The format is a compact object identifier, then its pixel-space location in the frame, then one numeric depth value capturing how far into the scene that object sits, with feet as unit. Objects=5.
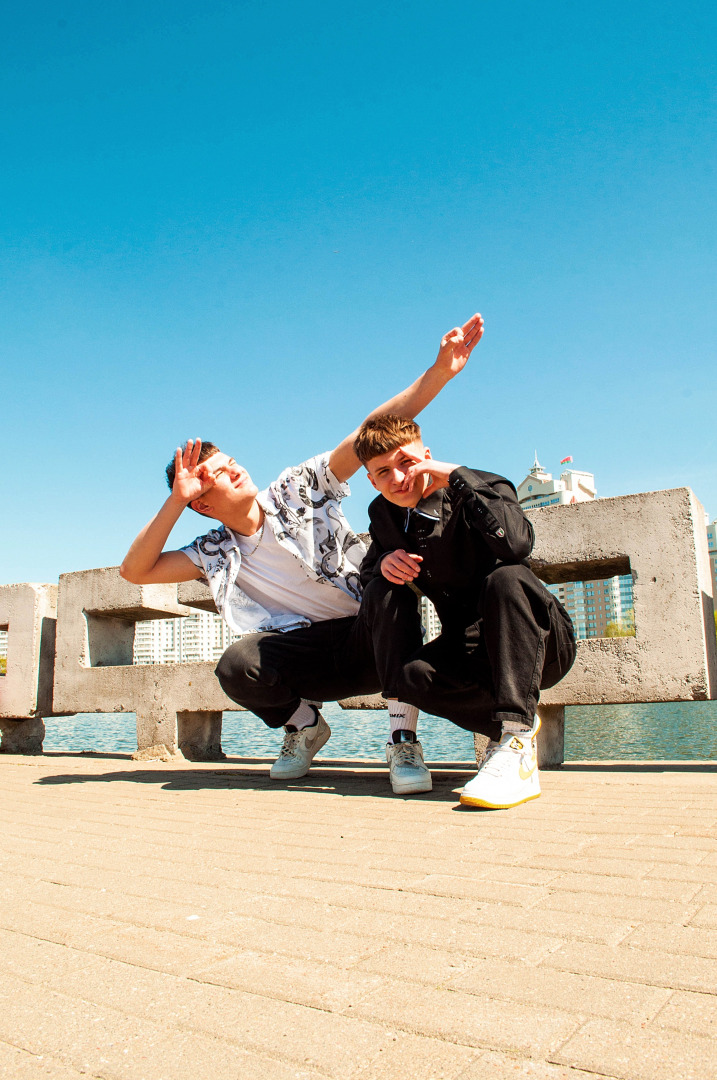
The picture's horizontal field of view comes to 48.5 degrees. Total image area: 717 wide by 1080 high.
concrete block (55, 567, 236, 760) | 15.21
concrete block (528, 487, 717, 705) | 11.10
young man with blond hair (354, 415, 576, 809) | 8.45
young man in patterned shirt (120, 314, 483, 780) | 11.00
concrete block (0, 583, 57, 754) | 17.40
